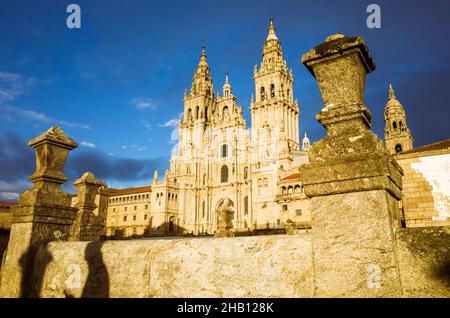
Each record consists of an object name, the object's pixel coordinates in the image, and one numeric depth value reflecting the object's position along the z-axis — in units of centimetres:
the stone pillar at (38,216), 459
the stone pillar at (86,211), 841
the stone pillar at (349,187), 235
